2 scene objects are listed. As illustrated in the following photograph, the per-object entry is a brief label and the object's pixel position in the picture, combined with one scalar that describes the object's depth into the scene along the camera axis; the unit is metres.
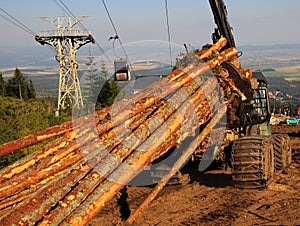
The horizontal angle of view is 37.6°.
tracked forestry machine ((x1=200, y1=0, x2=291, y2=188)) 8.71
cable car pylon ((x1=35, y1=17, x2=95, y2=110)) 34.50
